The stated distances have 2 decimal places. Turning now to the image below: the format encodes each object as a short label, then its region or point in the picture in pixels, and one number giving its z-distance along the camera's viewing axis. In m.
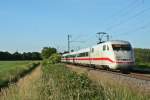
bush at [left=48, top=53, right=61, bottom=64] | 47.79
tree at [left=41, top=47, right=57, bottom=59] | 76.28
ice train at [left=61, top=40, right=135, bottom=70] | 16.11
